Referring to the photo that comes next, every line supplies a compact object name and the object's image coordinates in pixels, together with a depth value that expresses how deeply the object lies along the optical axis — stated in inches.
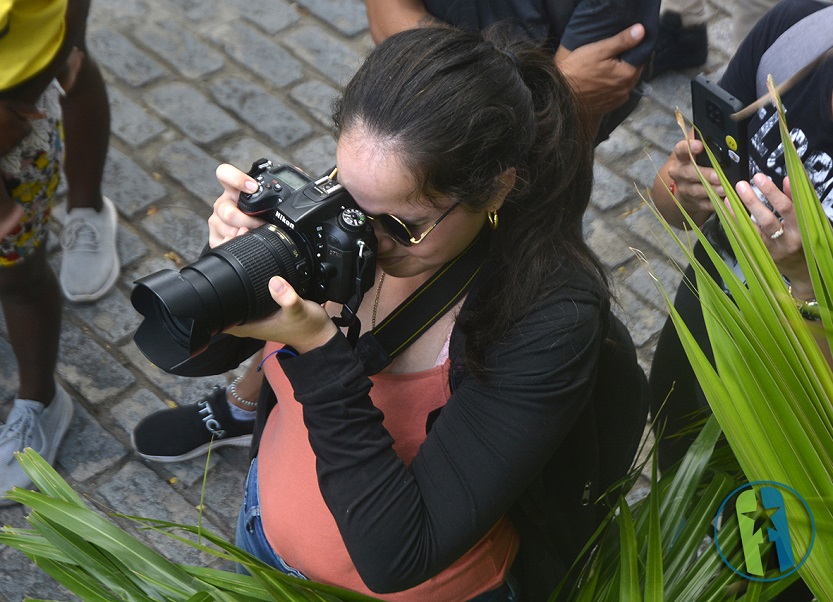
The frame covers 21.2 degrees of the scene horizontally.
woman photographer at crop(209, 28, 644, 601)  126.8
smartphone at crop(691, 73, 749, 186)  134.9
